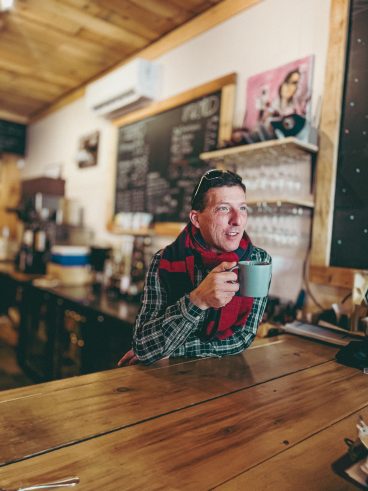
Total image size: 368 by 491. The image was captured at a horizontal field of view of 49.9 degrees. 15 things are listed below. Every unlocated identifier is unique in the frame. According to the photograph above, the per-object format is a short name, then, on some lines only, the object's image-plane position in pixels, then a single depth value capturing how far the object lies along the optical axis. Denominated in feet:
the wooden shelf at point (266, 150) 6.79
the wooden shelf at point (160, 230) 10.80
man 4.57
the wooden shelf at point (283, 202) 6.89
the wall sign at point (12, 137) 20.16
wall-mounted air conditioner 11.57
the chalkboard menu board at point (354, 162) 6.69
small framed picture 15.19
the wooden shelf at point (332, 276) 6.75
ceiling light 8.99
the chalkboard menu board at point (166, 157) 10.23
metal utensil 2.22
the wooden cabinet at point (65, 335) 8.97
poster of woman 7.70
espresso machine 14.38
